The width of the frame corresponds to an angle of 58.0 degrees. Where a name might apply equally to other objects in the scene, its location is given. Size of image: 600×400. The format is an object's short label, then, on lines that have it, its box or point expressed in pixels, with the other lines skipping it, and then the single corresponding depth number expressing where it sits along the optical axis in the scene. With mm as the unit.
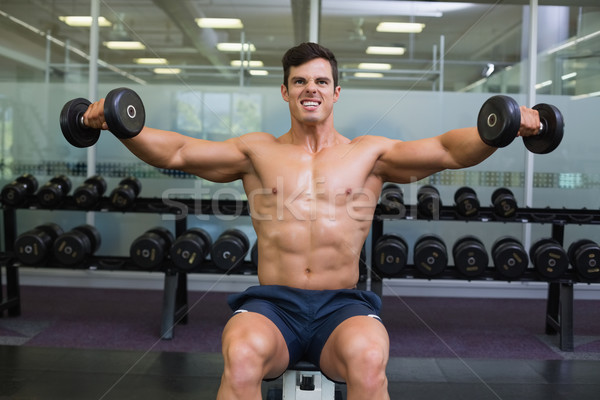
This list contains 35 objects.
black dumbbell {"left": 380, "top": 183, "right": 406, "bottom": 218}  3354
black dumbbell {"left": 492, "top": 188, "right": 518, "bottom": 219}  3369
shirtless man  1718
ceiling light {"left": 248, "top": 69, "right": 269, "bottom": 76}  4516
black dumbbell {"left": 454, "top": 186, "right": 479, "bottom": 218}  3402
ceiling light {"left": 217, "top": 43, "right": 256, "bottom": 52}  4539
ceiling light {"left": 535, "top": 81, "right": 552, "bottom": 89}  4383
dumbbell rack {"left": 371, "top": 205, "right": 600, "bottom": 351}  3229
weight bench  1723
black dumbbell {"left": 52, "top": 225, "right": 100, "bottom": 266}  3365
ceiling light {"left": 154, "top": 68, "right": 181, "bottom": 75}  4523
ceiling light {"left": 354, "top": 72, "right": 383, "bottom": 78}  4520
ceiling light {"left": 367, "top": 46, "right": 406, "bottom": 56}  4531
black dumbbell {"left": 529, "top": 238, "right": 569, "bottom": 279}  3240
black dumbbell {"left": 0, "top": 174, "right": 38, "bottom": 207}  3512
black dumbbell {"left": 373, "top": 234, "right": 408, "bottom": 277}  3264
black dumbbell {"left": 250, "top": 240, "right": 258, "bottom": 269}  2794
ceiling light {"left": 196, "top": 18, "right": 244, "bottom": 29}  4527
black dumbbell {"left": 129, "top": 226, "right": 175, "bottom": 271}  3322
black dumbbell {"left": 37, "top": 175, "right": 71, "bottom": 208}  3520
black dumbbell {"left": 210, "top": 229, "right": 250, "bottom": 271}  3301
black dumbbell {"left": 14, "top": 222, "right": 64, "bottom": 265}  3355
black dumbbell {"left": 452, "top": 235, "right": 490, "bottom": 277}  3277
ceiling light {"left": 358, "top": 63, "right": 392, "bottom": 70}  4526
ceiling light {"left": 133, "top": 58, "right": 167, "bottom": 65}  4539
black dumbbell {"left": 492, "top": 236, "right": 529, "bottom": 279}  3270
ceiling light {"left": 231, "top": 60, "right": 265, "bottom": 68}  4523
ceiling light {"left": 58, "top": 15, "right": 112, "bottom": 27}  4484
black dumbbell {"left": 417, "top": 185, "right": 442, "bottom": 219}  3350
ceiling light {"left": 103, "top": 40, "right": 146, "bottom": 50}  4531
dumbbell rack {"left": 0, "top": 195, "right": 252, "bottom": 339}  3346
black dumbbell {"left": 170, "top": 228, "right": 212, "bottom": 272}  3281
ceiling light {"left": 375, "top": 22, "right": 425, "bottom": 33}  4508
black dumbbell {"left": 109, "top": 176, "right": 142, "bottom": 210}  3490
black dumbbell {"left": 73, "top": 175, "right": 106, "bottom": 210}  3514
